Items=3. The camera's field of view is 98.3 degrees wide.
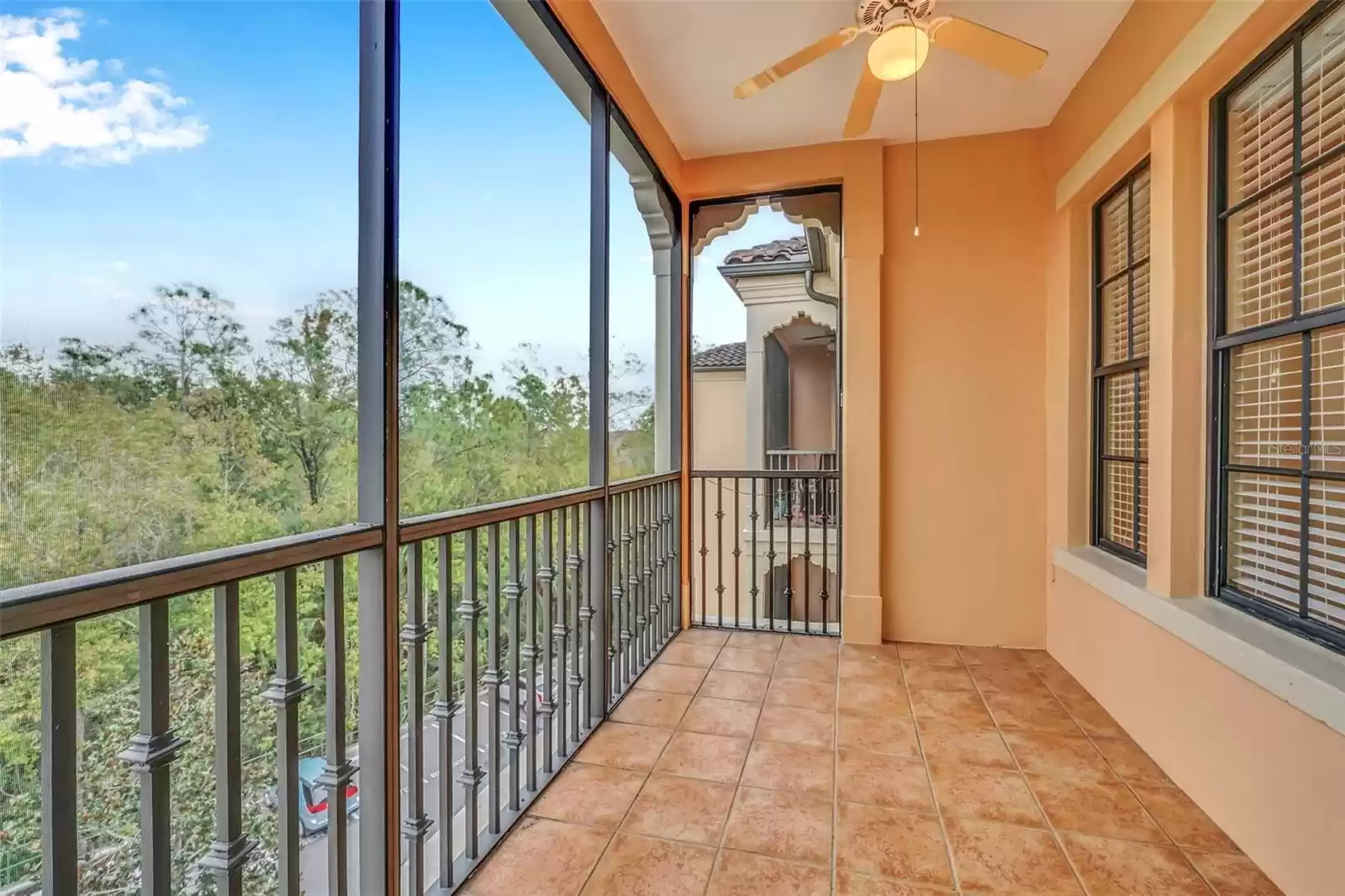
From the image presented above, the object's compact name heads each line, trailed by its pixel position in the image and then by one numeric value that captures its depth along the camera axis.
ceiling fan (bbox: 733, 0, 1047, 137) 1.93
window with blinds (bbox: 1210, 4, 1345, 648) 1.49
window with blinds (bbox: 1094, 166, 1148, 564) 2.40
